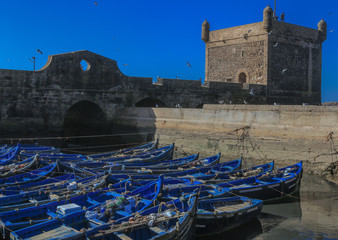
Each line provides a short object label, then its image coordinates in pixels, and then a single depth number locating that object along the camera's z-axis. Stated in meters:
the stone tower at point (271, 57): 28.02
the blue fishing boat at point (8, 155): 12.63
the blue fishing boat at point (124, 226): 6.16
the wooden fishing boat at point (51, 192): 7.97
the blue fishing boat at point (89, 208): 6.76
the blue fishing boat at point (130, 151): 15.03
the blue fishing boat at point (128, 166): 12.12
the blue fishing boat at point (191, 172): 10.73
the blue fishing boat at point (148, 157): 13.88
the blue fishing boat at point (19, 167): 10.70
